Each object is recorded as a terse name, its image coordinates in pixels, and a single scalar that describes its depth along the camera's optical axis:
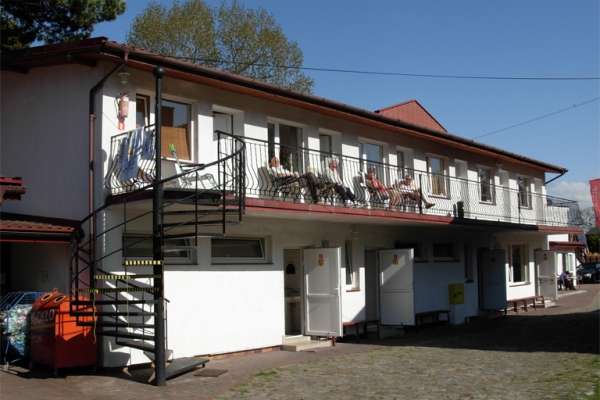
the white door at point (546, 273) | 26.42
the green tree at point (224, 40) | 33.50
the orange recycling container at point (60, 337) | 10.57
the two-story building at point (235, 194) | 11.60
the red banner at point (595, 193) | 21.33
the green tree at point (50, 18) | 18.70
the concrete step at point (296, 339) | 14.71
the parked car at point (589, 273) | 44.56
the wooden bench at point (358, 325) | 16.39
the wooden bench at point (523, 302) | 24.02
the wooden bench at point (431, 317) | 18.91
